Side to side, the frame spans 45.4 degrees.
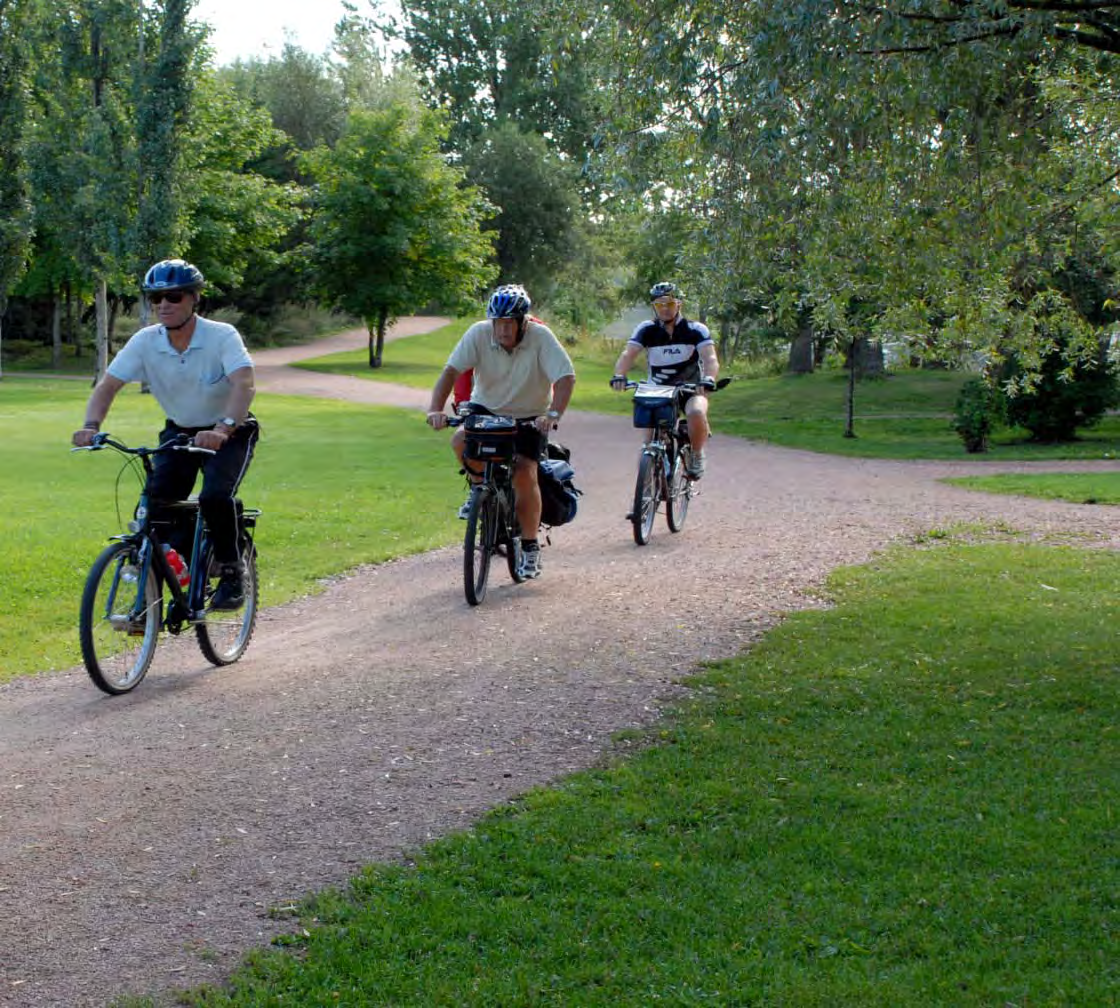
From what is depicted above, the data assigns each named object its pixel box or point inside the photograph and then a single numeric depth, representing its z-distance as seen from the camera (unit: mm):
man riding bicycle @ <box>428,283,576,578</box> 8828
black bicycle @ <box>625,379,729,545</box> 11633
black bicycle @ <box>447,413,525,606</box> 8961
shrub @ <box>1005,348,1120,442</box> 24891
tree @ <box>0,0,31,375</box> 36250
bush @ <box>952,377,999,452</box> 23938
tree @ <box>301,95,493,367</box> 47844
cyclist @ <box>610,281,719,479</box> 11992
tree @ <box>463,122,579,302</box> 62375
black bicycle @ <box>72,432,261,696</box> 6586
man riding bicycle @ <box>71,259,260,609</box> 6703
